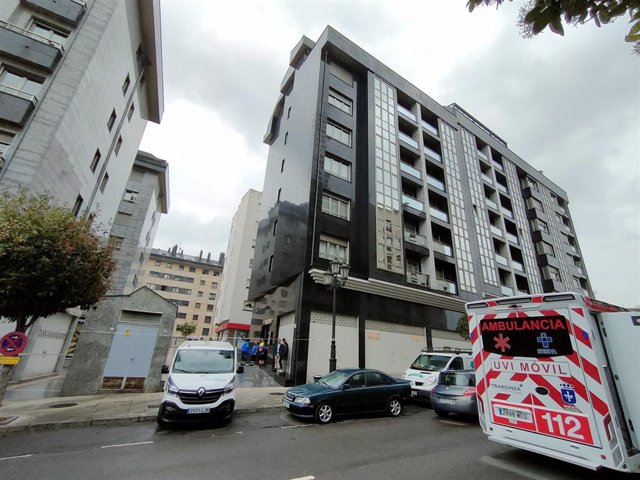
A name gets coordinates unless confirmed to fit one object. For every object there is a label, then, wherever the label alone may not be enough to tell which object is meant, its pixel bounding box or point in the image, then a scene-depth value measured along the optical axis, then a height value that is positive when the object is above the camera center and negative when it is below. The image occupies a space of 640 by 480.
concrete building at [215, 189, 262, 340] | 41.66 +10.34
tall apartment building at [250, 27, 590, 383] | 17.33 +9.55
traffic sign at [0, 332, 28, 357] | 7.49 -0.29
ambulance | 4.58 -0.27
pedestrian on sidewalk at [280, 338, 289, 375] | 15.68 -0.44
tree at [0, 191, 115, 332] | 7.53 +1.80
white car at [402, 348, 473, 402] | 11.31 -0.44
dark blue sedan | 8.46 -1.26
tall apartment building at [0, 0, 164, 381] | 11.47 +9.97
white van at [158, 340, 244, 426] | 7.55 -1.08
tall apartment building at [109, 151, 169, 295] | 27.36 +11.39
